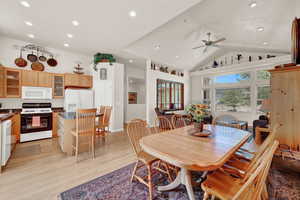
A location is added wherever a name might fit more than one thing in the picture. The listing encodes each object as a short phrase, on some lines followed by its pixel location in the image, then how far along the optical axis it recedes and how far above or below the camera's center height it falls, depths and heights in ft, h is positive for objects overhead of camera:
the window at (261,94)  18.47 +0.89
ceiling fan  14.49 +6.59
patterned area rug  5.23 -3.99
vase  6.27 -1.29
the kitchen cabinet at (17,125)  11.11 -2.24
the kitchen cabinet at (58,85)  13.86 +1.67
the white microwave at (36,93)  12.20 +0.77
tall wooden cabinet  7.72 -0.26
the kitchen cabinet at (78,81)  14.52 +2.37
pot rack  12.95 +5.49
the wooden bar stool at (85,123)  8.40 -1.55
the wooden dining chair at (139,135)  5.33 -1.88
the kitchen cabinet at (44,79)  12.85 +2.19
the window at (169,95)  19.73 +0.85
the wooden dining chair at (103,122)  10.98 -1.93
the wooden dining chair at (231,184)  2.88 -2.71
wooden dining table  3.62 -1.72
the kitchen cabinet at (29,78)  12.08 +2.19
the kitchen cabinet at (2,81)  11.21 +1.72
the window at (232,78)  20.20 +3.70
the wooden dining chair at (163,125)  9.81 -1.99
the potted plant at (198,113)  6.15 -0.65
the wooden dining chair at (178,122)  8.73 -1.61
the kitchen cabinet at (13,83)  11.63 +1.62
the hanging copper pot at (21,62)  12.62 +3.90
